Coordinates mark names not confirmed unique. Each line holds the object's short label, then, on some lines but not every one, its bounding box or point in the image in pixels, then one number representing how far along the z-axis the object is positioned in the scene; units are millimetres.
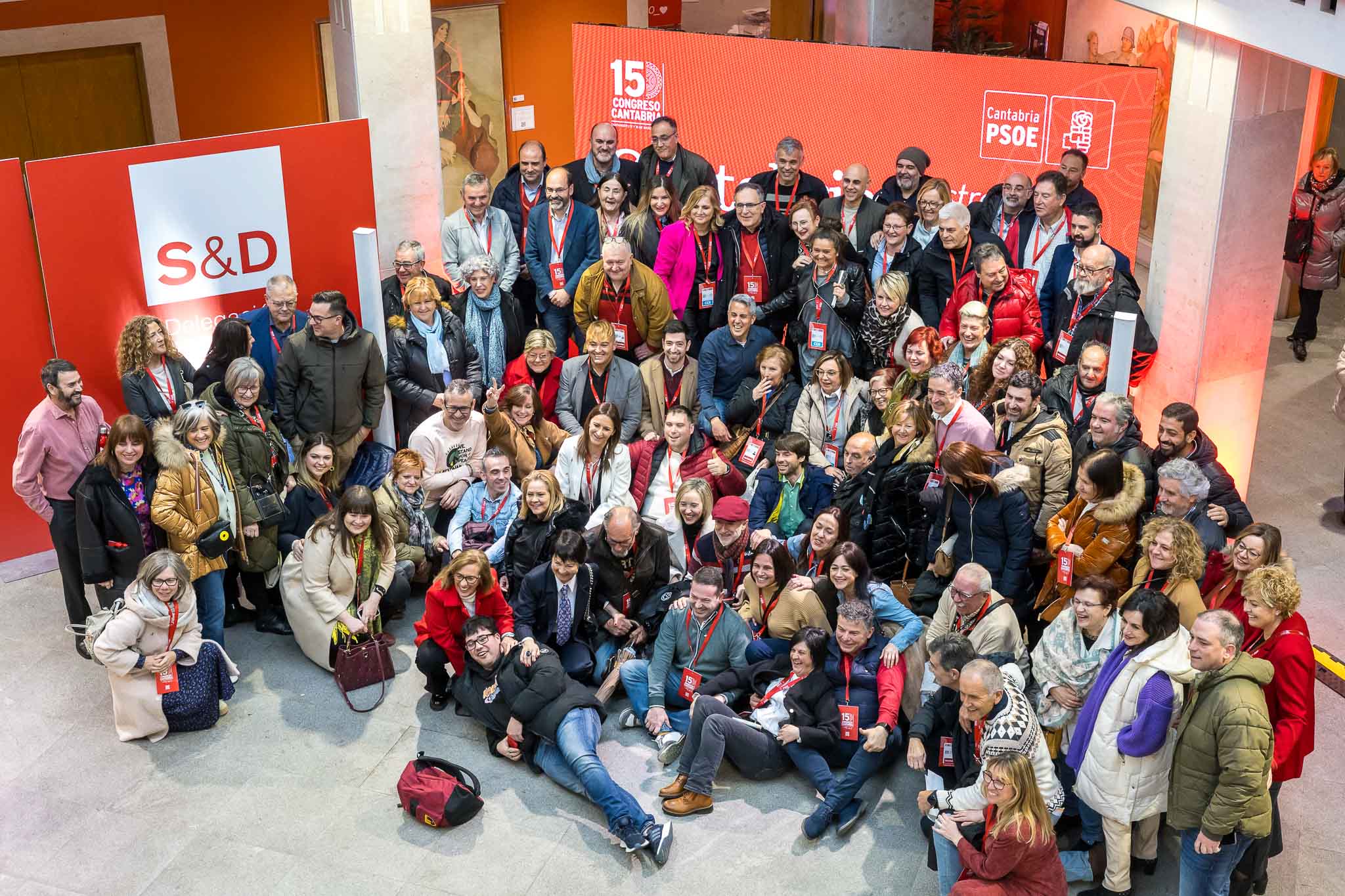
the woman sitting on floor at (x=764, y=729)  6895
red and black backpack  6793
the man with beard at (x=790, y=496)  8078
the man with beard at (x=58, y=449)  7703
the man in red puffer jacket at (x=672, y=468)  8305
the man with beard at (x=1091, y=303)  8000
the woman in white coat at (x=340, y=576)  7797
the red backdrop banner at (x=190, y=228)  8430
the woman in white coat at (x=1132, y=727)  5938
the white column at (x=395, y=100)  9875
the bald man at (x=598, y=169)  9820
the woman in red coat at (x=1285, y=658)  5852
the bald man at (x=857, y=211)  9219
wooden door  11758
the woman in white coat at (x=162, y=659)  7156
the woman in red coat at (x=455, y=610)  7363
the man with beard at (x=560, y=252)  9469
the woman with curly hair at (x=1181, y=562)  6395
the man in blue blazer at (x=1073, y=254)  8219
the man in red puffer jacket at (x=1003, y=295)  8250
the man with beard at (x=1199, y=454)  7027
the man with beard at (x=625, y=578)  7777
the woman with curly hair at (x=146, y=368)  8234
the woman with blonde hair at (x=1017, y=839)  5523
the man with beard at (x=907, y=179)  9352
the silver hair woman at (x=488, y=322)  9172
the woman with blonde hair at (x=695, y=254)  9031
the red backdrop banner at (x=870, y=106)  9859
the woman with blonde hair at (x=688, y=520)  7945
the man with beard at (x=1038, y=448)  7434
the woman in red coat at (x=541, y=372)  8945
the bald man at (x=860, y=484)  7781
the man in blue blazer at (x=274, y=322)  8727
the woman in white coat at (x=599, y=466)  8312
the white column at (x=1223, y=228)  7898
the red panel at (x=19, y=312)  8242
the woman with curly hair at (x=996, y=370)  7828
